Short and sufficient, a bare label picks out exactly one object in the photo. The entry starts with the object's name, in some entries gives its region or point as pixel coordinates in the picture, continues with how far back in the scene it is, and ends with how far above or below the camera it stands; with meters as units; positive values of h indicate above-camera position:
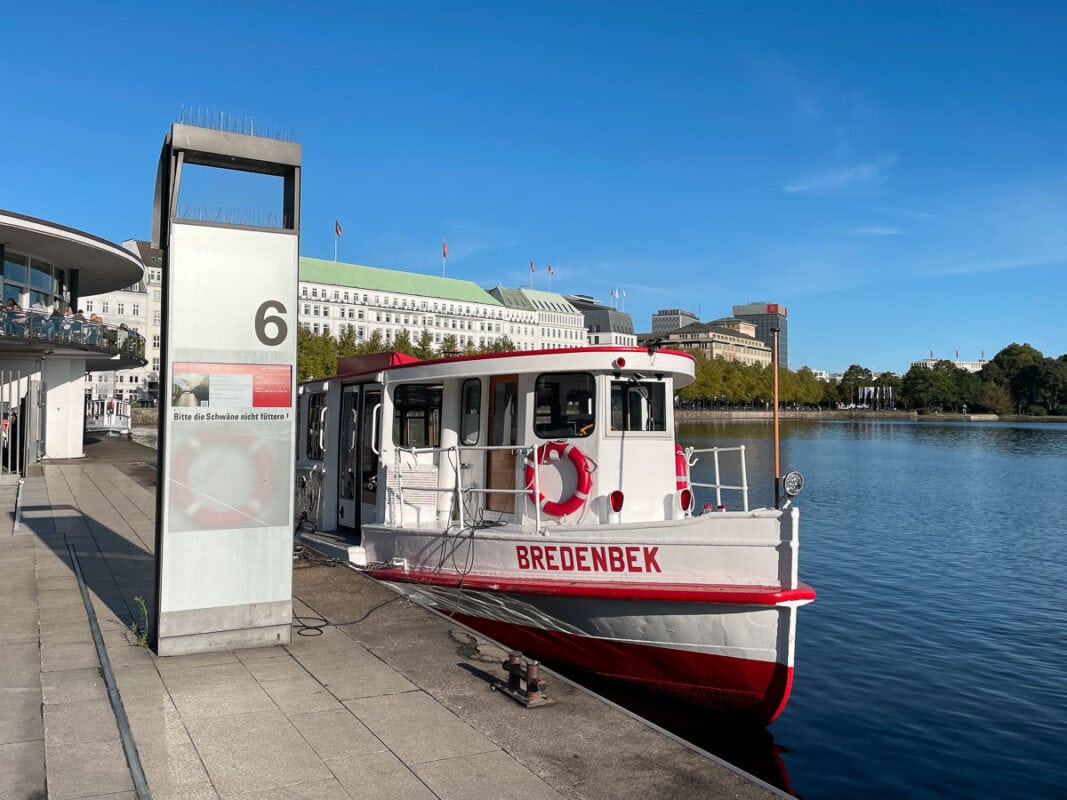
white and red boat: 8.55 -1.29
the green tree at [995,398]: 154.88 +4.05
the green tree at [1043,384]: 147.12 +6.46
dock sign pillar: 7.13 -0.02
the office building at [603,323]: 177.00 +20.97
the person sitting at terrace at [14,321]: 23.97 +2.69
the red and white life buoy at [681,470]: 11.26 -0.72
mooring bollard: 6.39 -2.13
